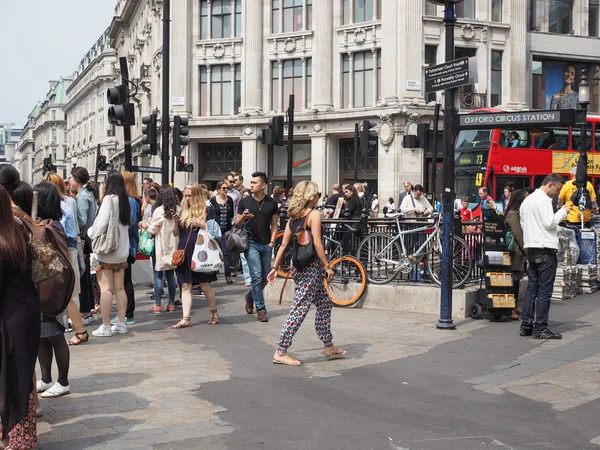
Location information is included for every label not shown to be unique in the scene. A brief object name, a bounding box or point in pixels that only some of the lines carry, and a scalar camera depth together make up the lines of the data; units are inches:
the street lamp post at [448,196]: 397.7
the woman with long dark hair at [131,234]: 423.2
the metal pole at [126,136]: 601.6
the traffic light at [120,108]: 570.9
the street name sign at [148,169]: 702.5
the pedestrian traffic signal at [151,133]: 687.7
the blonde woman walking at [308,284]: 315.6
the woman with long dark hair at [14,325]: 183.8
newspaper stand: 419.5
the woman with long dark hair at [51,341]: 243.1
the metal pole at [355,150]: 871.4
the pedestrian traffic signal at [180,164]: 911.0
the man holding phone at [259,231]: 423.5
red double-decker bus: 948.6
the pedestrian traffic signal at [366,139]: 862.7
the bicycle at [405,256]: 451.8
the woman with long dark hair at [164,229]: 438.9
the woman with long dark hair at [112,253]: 372.2
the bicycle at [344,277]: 471.2
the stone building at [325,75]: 1430.9
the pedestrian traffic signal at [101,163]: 1241.3
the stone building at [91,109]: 3235.7
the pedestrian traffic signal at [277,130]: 741.3
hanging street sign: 383.6
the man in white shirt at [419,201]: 630.5
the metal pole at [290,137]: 748.0
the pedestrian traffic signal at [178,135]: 729.2
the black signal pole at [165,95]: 682.2
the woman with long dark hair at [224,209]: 585.9
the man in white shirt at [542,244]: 367.2
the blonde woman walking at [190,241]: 407.5
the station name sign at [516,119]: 401.4
